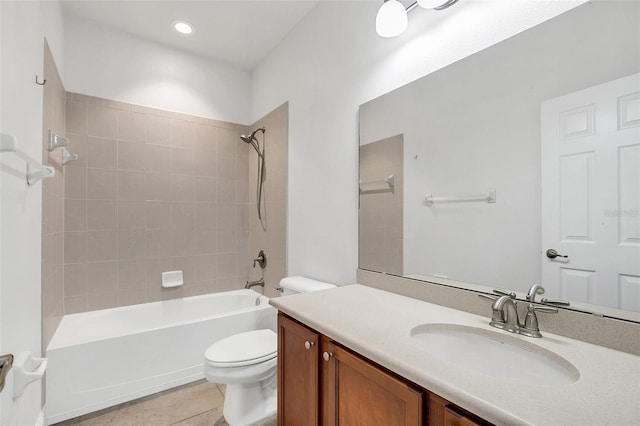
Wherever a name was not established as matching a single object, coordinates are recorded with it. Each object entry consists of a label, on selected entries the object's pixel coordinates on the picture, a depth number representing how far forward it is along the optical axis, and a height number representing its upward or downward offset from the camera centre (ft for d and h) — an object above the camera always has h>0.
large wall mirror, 2.77 +0.58
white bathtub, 5.83 -3.18
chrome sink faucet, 2.99 -1.13
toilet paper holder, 3.18 -1.84
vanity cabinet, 2.32 -1.83
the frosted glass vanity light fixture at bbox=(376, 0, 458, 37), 4.37 +3.05
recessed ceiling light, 7.55 +5.11
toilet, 5.13 -2.94
